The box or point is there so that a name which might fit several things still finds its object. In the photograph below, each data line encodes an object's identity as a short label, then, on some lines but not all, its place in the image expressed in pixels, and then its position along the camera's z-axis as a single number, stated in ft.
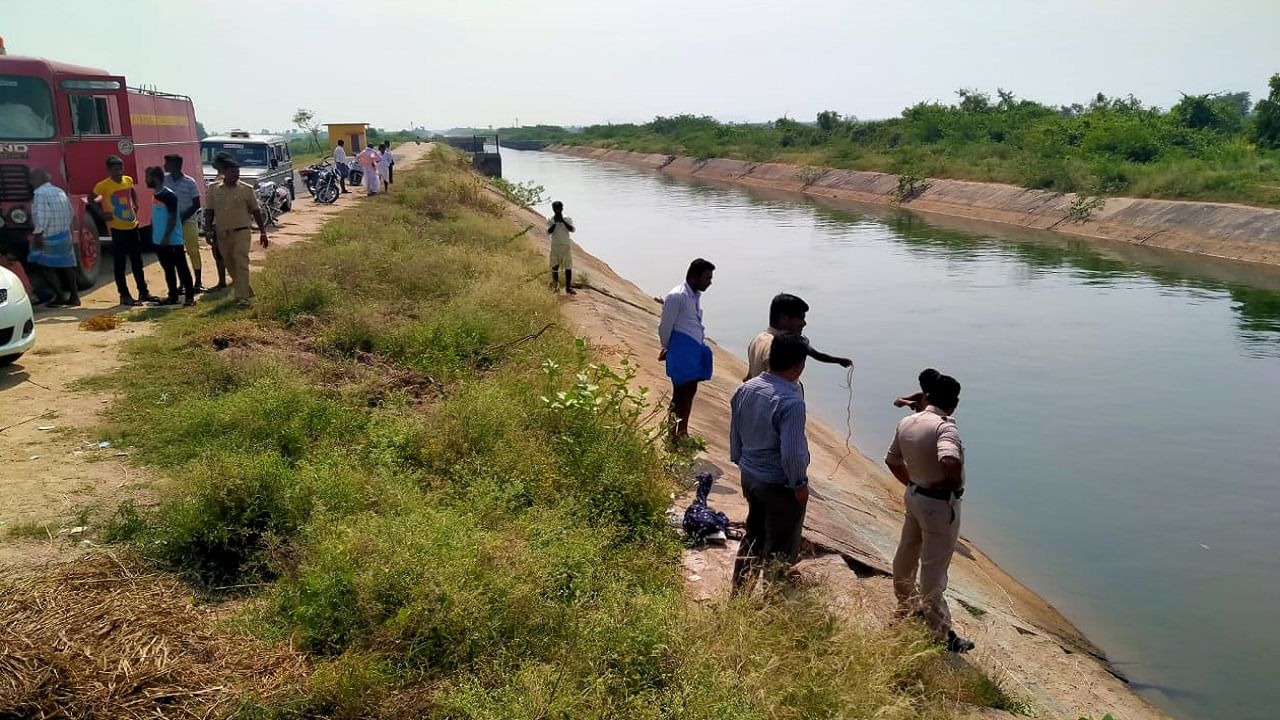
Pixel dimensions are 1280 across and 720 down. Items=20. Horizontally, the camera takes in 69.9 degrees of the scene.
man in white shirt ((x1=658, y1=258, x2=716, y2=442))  21.91
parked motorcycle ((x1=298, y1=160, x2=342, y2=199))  79.41
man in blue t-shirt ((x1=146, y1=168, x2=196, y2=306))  32.89
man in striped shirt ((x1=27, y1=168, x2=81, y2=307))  31.22
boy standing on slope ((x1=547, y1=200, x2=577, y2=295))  42.68
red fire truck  33.96
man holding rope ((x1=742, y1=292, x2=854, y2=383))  17.12
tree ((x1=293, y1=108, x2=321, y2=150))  247.38
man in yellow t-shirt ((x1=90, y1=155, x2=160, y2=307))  32.55
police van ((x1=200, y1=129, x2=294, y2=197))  64.16
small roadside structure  120.06
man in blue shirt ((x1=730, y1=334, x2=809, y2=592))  14.43
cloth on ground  18.60
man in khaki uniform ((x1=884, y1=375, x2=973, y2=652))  15.69
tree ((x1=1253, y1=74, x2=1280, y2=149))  118.93
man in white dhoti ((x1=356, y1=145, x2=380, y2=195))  83.10
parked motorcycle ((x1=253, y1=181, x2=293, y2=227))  60.23
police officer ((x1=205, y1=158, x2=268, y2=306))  32.96
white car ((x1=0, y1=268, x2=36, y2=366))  24.14
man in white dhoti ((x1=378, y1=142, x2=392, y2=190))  90.43
